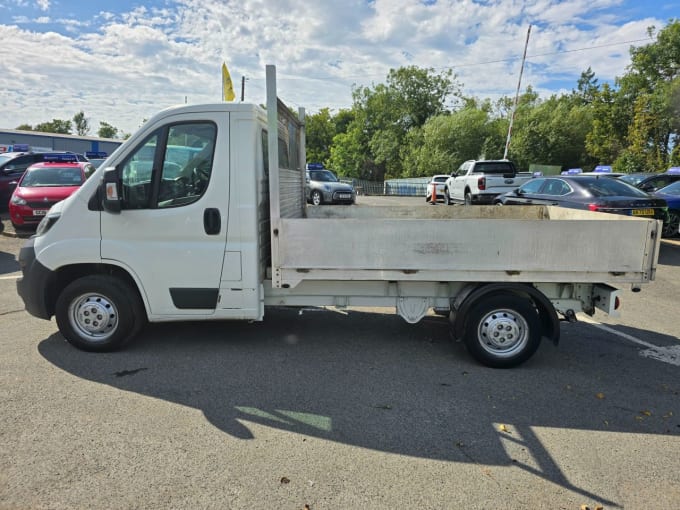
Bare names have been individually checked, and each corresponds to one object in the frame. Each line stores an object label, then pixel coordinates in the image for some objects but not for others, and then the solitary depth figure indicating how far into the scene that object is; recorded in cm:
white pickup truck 1741
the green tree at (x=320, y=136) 7819
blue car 1179
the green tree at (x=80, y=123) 11881
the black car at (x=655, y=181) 1423
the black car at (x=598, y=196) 934
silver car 2180
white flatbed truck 415
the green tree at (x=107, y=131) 11347
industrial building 5919
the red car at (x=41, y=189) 1148
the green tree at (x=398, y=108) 5791
